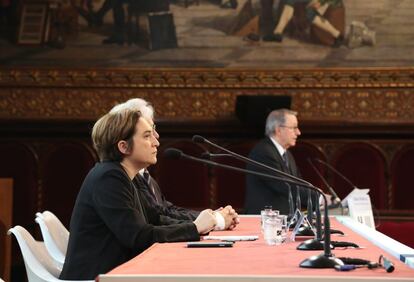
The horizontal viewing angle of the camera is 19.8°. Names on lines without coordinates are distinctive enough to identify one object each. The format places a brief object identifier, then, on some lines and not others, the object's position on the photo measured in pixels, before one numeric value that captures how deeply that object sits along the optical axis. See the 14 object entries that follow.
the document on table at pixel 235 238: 6.77
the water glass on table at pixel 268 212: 6.64
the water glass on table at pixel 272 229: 6.40
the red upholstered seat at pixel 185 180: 15.15
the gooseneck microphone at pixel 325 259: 4.69
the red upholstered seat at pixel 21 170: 15.06
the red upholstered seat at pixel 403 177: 14.87
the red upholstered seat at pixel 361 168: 14.92
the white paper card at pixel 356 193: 10.16
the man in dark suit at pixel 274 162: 11.77
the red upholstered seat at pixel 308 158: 15.06
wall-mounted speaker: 14.44
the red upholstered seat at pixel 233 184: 15.14
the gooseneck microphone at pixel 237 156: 5.43
